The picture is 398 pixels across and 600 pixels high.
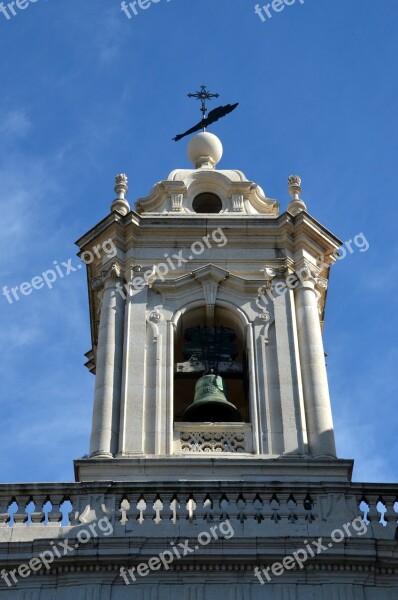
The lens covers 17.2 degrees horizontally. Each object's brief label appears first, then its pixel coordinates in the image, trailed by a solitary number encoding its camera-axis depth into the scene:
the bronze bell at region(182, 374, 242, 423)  22.36
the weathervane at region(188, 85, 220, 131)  31.03
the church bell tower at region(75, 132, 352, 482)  21.17
